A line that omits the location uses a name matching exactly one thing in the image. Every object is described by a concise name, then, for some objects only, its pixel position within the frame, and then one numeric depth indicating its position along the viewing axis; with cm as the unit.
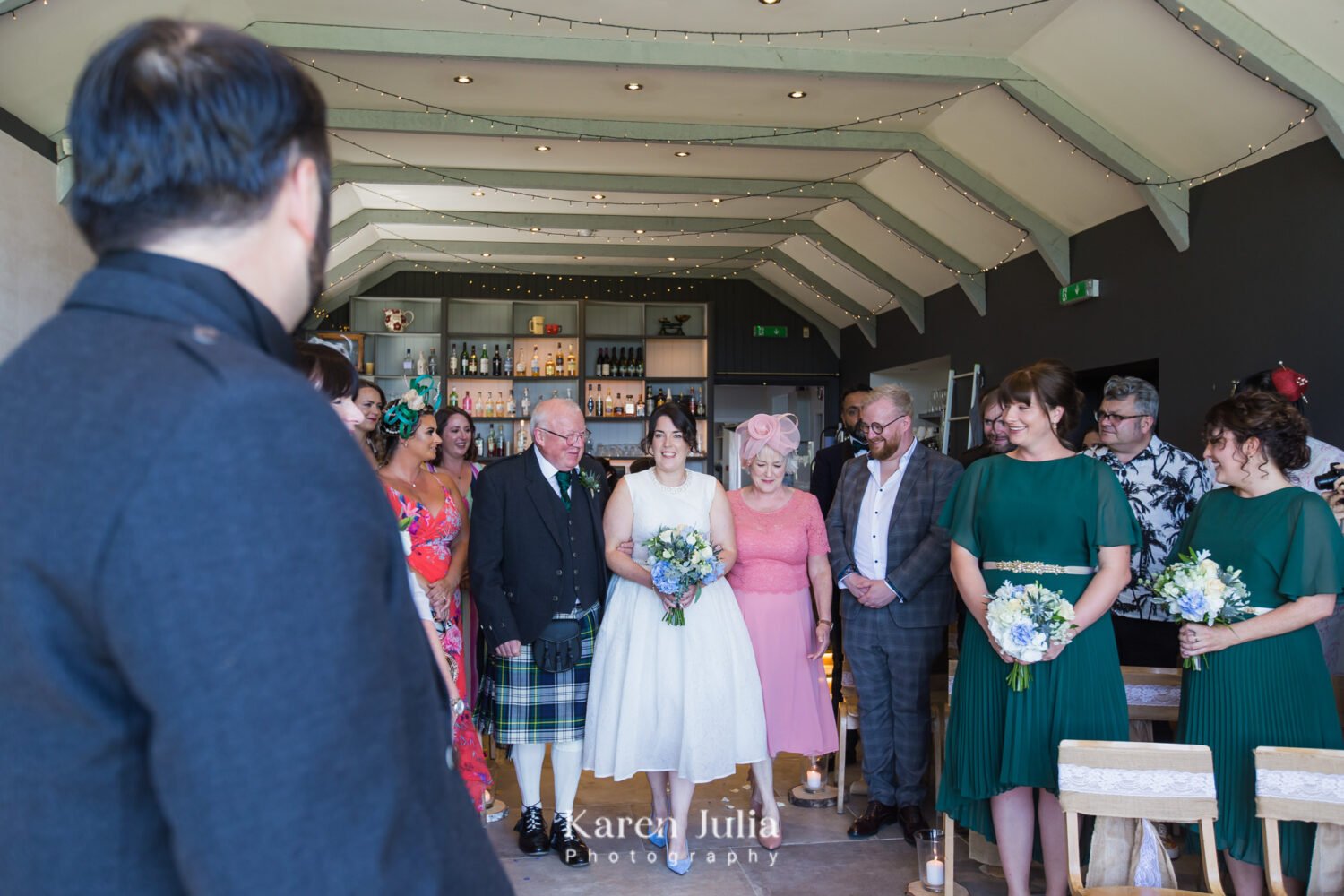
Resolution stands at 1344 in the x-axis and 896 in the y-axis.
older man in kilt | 396
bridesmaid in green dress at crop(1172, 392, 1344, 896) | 298
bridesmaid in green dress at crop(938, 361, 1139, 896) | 311
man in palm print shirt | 421
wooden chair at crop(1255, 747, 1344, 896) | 251
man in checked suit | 421
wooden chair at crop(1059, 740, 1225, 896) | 254
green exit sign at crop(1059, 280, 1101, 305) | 760
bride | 390
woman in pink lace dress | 424
